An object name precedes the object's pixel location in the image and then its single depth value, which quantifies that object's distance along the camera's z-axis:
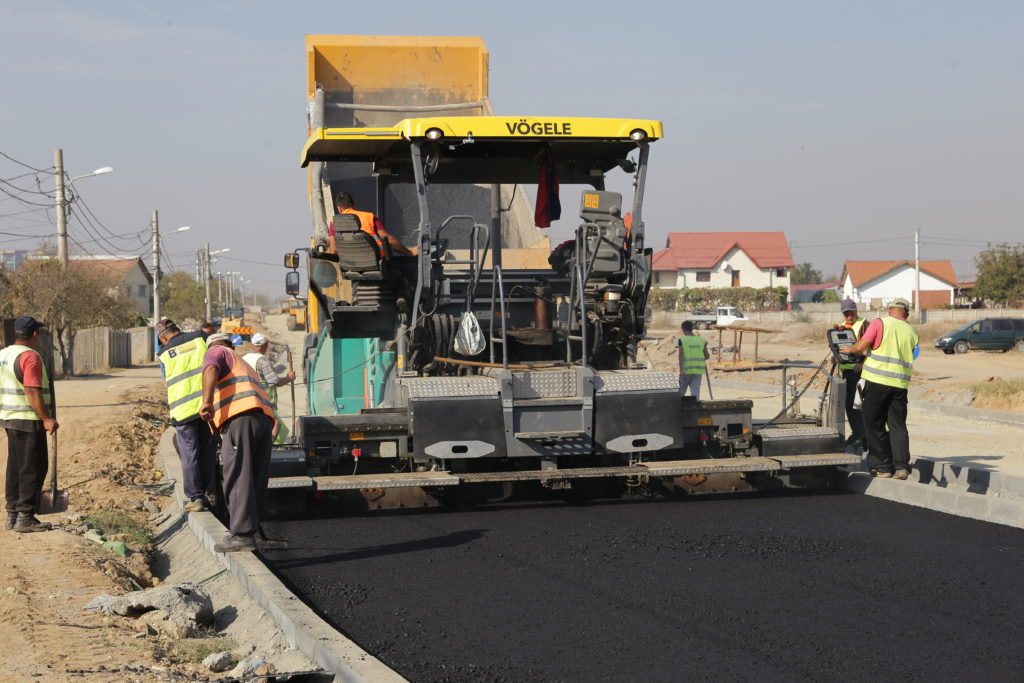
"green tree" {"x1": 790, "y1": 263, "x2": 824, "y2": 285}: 136.38
